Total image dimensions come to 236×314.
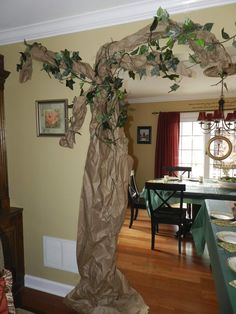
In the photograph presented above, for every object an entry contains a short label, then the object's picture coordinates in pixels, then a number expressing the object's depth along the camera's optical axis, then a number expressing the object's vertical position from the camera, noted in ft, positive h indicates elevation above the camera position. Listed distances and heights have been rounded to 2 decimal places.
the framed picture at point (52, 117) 6.57 +0.67
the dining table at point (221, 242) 3.71 -2.24
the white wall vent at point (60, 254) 6.82 -3.40
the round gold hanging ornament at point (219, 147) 14.80 -0.41
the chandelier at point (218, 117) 9.76 +1.05
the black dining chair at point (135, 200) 12.22 -3.22
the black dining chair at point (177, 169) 13.87 -1.69
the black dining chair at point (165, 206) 9.51 -2.97
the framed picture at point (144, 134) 17.02 +0.48
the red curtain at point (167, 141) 15.92 -0.03
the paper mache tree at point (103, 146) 5.28 -0.14
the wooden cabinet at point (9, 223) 6.65 -2.44
